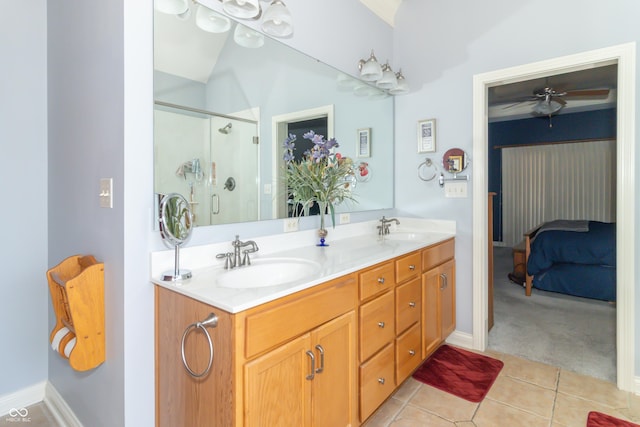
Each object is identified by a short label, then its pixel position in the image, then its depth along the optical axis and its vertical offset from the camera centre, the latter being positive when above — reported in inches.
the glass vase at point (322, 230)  80.7 -4.1
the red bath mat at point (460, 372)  79.4 -41.4
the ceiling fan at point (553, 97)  154.3 +54.2
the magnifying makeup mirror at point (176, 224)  51.3 -1.6
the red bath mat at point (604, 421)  67.0 -42.4
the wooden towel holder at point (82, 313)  52.8 -16.0
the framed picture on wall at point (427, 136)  105.4 +24.4
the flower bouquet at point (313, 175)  79.6 +9.2
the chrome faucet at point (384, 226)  99.5 -4.0
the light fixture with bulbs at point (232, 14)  59.3 +38.2
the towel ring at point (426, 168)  106.3 +14.3
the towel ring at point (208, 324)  42.2 -14.4
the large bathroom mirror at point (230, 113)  57.4 +21.2
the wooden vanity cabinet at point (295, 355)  41.6 -21.4
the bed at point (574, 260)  134.0 -20.3
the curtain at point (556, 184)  223.6 +20.0
